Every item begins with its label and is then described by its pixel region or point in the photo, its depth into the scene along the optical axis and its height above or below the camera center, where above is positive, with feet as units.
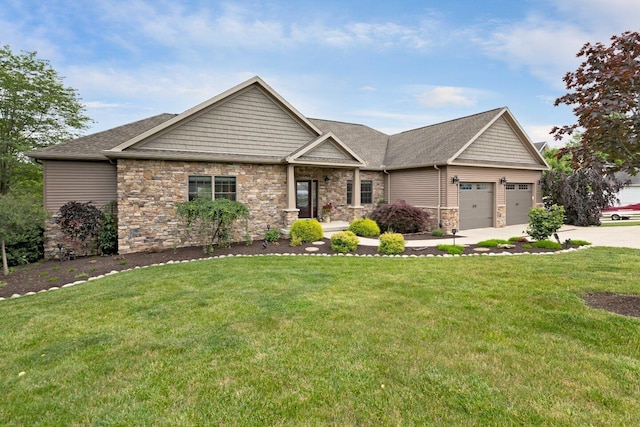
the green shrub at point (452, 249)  28.89 -4.11
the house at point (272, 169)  33.47 +5.28
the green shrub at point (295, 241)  34.30 -3.84
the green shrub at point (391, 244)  29.71 -3.69
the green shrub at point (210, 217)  31.63 -1.00
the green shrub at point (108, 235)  33.45 -3.00
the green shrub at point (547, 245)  30.48 -3.86
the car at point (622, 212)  69.91 -1.23
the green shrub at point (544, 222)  33.40 -1.65
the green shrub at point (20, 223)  25.12 -1.29
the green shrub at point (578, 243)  31.96 -3.83
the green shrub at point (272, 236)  36.32 -3.42
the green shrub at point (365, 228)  41.04 -2.80
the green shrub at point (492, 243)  31.83 -3.84
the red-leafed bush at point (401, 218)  43.09 -1.53
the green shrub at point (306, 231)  35.60 -2.77
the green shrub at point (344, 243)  30.58 -3.61
